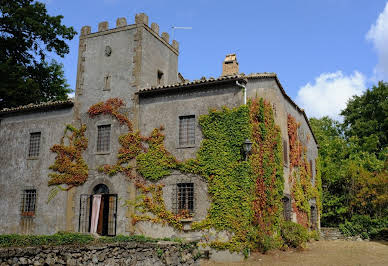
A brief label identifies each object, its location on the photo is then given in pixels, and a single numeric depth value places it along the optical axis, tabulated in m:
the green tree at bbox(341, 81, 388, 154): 36.28
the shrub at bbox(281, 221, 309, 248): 17.36
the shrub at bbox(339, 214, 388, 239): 23.93
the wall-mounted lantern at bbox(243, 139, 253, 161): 15.45
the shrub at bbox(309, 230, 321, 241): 21.98
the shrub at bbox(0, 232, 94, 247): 11.94
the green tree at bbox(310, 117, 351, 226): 26.45
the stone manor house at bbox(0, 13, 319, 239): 17.00
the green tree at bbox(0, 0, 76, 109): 25.58
